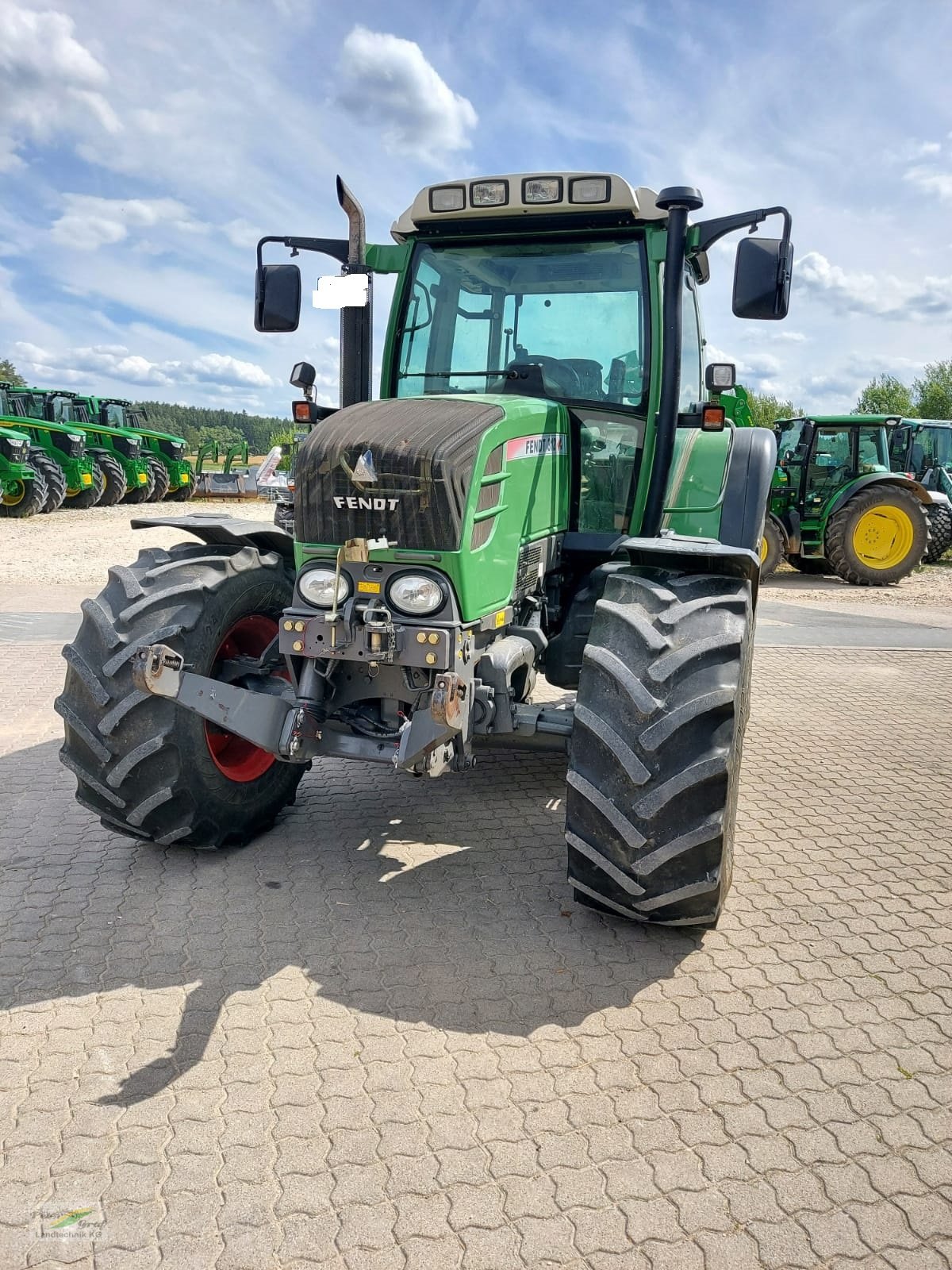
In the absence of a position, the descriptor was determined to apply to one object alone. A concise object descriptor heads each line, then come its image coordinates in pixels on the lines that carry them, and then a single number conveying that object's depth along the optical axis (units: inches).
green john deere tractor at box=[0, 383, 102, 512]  802.2
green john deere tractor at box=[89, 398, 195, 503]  1031.6
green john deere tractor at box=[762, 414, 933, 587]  537.6
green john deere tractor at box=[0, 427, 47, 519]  734.5
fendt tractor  123.9
